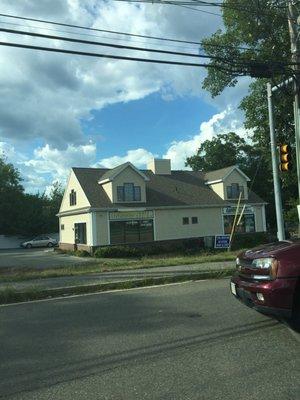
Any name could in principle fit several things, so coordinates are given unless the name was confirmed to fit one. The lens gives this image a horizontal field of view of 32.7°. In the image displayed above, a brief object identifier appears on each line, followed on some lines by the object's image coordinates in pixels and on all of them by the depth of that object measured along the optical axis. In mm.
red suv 6855
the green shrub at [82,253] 38594
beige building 39812
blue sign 23105
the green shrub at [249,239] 41600
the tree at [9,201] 60969
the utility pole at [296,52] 17031
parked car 57875
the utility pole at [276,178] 17641
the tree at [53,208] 63188
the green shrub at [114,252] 37281
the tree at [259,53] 21625
